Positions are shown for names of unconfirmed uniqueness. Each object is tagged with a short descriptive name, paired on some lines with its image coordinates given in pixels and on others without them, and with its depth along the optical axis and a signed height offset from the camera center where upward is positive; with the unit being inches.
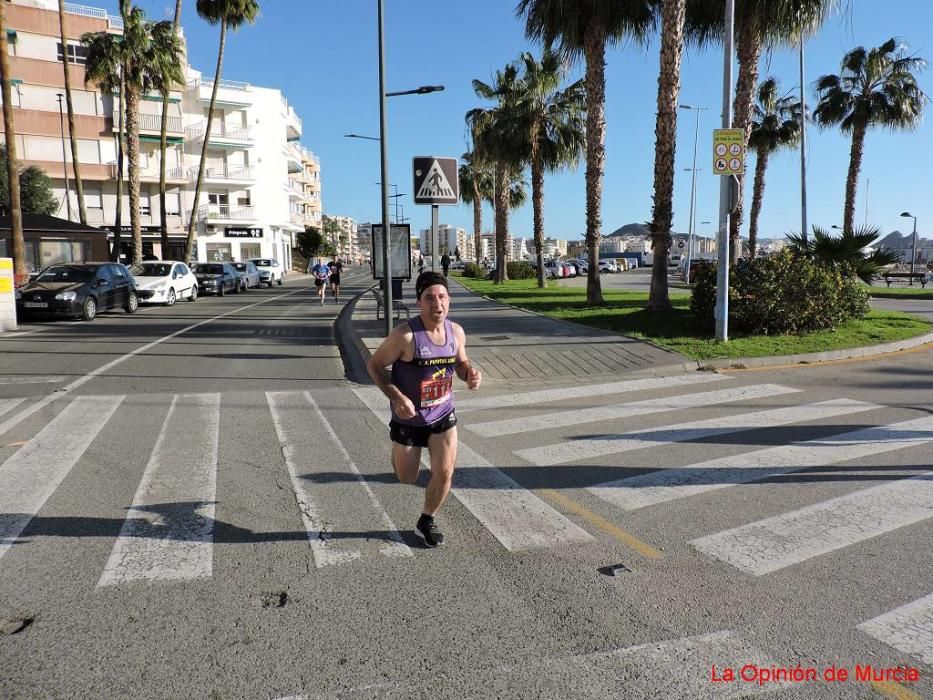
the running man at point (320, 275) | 982.4 -3.1
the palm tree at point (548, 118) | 1194.6 +267.9
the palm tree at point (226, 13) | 1502.2 +568.2
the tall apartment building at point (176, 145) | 1855.3 +385.2
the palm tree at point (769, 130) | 1428.4 +290.1
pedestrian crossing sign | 470.6 +62.8
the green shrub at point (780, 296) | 514.6 -18.8
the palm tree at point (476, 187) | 2096.5 +262.4
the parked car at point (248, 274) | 1465.6 -1.8
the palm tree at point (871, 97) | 1189.7 +302.1
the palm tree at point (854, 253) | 597.9 +15.2
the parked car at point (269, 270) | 1667.1 +7.7
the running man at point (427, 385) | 157.2 -25.9
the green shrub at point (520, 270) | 1748.3 +5.0
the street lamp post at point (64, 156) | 1819.6 +309.4
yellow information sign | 480.8 +83.1
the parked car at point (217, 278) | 1259.8 -8.6
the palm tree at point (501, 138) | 1218.0 +240.8
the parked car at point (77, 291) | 703.1 -18.1
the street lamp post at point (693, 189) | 2185.0 +259.2
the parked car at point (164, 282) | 968.3 -12.1
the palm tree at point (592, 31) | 713.0 +256.1
